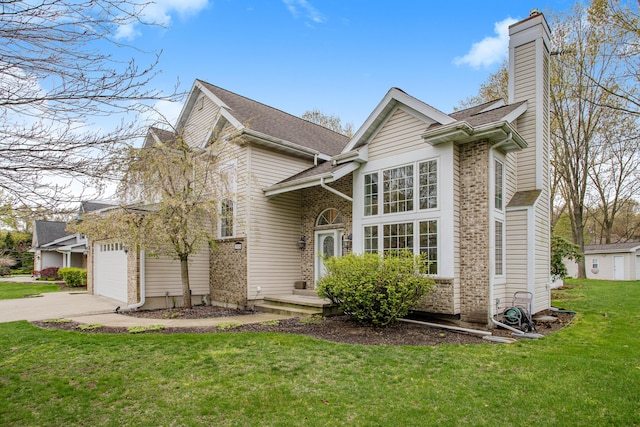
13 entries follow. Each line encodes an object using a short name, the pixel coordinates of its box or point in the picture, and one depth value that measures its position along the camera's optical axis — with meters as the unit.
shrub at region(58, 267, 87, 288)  20.66
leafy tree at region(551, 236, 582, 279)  13.84
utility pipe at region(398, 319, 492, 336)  7.39
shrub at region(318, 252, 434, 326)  7.65
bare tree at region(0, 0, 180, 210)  3.23
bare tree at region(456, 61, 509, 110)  20.80
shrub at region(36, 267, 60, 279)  26.95
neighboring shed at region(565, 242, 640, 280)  26.23
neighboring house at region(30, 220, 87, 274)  29.33
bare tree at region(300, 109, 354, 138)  29.55
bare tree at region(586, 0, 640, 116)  8.54
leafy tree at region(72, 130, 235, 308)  9.71
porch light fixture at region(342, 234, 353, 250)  10.97
